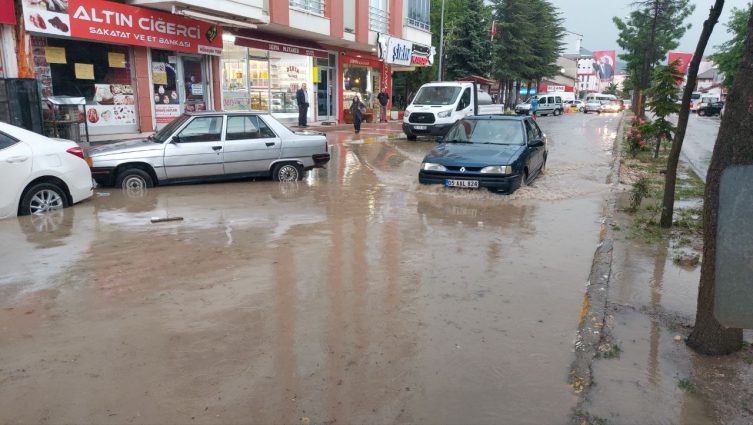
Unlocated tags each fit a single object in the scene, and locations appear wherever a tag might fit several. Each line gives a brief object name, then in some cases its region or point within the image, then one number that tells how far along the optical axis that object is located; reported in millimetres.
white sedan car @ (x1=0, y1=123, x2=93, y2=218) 7691
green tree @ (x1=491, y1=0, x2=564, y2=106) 48656
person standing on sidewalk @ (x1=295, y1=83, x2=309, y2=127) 23516
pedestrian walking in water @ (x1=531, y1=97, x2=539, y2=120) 45094
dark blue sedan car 9773
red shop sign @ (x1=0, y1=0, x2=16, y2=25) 13023
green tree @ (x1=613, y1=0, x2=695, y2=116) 44206
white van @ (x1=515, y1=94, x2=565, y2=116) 49344
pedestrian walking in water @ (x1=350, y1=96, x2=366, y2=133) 23484
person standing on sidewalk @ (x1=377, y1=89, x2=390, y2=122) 30281
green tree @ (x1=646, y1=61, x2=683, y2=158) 14219
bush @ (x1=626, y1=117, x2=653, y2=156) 15641
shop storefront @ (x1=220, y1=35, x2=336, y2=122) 21219
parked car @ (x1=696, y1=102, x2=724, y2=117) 49412
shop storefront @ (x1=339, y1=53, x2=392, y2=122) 28578
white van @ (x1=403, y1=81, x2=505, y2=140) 20906
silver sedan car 10016
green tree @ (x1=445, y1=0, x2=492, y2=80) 41594
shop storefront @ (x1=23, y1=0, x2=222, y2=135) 14539
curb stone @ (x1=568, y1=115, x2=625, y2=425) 3671
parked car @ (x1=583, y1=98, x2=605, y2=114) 55688
